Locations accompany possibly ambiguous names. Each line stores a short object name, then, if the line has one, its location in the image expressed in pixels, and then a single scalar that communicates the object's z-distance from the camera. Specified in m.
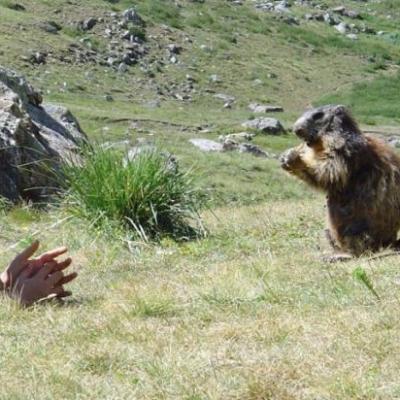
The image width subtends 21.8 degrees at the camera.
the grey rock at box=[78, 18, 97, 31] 44.22
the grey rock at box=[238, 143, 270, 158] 25.58
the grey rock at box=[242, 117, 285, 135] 31.36
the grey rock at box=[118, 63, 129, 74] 41.09
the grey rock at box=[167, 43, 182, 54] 45.25
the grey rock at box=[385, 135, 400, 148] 29.66
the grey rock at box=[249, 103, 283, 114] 39.28
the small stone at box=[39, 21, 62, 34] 41.34
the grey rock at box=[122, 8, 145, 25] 46.56
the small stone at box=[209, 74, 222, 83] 43.22
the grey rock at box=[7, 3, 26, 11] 43.06
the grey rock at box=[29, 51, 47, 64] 37.00
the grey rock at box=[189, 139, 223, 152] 25.03
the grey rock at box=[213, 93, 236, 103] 41.00
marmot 8.89
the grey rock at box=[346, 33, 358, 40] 60.57
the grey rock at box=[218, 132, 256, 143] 28.28
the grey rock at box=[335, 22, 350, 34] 62.94
